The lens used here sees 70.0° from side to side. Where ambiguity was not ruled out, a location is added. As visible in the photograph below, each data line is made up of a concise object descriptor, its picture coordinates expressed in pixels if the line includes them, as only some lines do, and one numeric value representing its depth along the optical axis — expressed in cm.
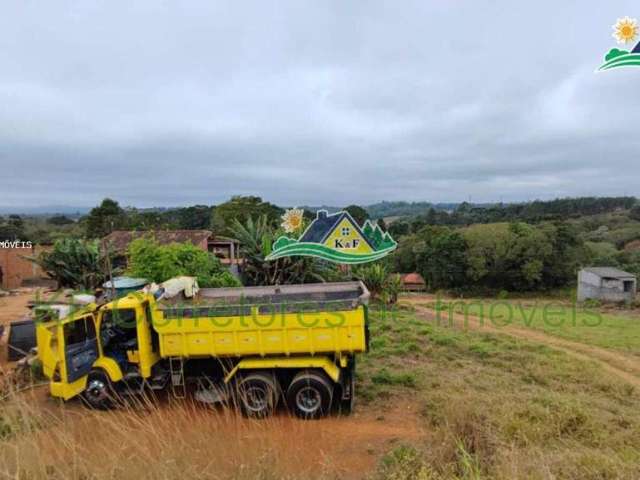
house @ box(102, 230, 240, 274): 1334
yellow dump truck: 616
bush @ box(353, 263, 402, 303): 1662
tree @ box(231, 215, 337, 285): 1139
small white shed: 2920
